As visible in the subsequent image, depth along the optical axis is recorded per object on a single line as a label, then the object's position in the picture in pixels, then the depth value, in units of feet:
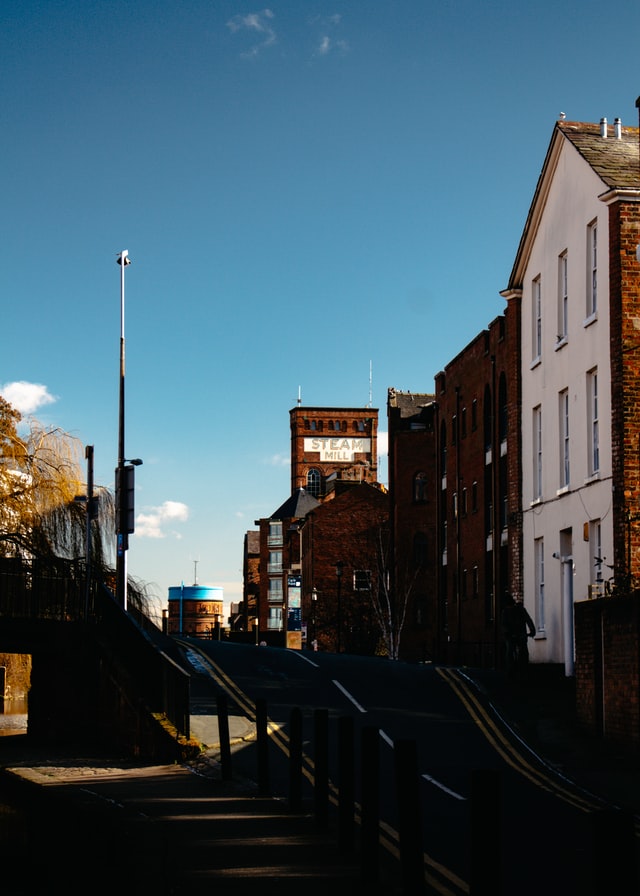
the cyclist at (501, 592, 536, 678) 96.43
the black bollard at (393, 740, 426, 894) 28.89
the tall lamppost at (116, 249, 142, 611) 117.70
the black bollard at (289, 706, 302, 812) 45.43
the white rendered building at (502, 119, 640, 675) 92.02
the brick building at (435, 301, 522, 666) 168.66
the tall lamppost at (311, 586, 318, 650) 292.04
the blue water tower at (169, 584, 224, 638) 539.70
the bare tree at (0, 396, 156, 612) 111.96
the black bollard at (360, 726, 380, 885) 31.65
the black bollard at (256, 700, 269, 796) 50.70
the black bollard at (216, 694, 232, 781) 56.75
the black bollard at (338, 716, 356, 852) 36.70
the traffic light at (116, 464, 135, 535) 118.62
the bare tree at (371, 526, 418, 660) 247.91
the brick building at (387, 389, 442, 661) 248.73
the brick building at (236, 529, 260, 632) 459.03
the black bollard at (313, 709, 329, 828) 41.70
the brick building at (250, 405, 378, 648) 389.19
